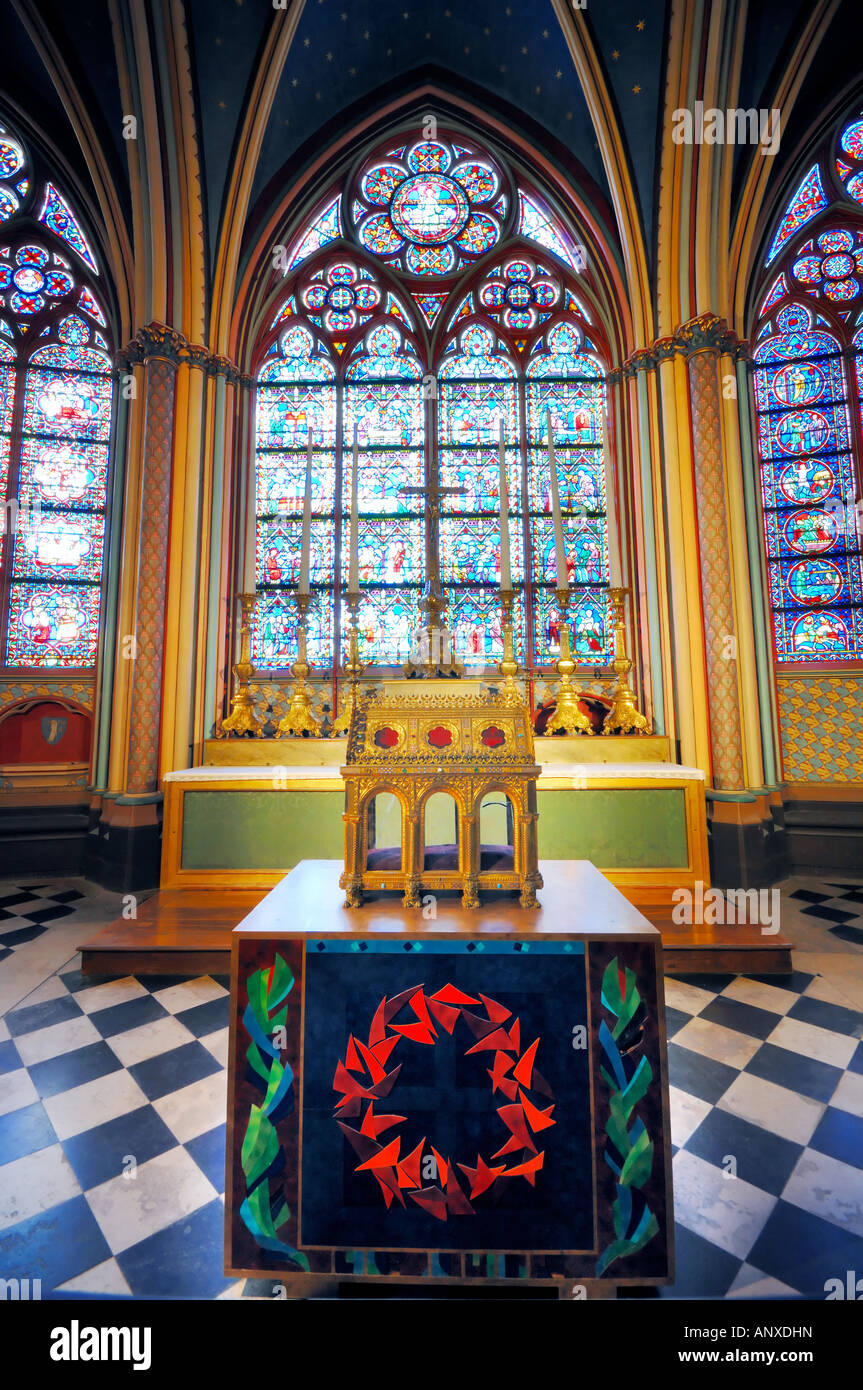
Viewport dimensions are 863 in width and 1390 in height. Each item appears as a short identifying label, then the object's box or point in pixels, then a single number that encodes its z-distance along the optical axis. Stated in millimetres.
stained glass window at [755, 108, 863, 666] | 6305
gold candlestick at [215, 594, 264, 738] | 4758
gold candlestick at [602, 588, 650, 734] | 4461
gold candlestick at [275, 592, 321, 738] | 4426
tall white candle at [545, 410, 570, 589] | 3725
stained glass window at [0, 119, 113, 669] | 6332
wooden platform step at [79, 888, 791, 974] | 3324
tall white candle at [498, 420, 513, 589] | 3553
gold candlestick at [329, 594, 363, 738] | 3891
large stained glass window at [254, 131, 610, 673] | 6832
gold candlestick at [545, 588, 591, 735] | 4305
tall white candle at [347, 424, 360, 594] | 3762
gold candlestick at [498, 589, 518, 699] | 3883
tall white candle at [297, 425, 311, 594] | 3848
